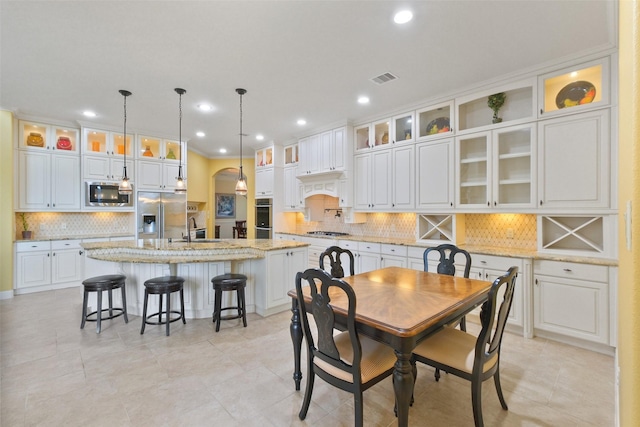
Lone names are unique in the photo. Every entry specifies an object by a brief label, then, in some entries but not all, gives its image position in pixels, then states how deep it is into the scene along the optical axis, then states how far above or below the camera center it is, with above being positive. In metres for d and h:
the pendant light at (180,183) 3.79 +0.39
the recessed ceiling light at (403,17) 2.32 +1.61
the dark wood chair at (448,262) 2.78 -0.51
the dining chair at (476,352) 1.72 -0.92
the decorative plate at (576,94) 3.02 +1.27
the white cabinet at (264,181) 6.57 +0.72
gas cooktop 5.67 -0.43
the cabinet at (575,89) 2.88 +1.33
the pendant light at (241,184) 3.78 +0.37
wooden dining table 1.54 -0.60
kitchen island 3.58 -0.74
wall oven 6.61 -0.15
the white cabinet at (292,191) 6.23 +0.47
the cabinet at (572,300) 2.76 -0.89
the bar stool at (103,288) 3.22 -0.87
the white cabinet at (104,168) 5.23 +0.82
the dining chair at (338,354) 1.62 -0.91
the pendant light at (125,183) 3.80 +0.39
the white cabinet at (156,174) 5.70 +0.77
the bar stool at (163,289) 3.18 -0.86
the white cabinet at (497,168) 3.43 +0.56
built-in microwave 5.26 +0.31
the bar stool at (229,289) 3.32 -0.89
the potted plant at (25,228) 4.88 -0.28
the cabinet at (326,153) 5.14 +1.12
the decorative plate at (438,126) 4.09 +1.26
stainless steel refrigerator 5.75 -0.07
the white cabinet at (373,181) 4.71 +0.54
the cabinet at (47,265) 4.70 -0.91
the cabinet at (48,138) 4.80 +1.29
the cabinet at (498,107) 3.40 +1.35
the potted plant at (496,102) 3.57 +1.38
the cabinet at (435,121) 4.00 +1.32
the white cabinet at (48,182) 4.79 +0.52
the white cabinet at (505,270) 3.16 -0.71
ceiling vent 3.40 +1.62
